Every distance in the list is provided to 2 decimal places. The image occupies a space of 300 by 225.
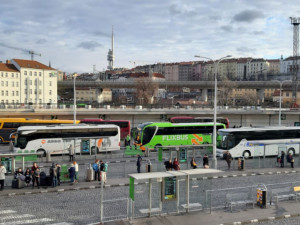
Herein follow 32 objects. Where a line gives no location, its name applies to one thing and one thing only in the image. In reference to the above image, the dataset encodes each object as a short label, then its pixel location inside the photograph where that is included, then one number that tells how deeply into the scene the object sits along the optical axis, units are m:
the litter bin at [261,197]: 15.44
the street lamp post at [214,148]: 25.62
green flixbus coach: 33.84
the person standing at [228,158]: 25.66
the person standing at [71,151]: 28.49
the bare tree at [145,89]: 101.07
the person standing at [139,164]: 23.22
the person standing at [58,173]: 19.68
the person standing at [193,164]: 23.67
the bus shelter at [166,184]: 13.46
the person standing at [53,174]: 19.40
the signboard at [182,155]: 25.56
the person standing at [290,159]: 26.52
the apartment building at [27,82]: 93.19
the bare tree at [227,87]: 102.44
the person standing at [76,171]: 20.24
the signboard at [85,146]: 30.25
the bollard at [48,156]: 27.99
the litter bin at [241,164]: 25.16
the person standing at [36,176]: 19.28
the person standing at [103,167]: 20.82
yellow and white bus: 36.75
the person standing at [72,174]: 20.07
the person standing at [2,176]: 18.42
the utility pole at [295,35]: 75.81
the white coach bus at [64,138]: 29.55
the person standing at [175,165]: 22.73
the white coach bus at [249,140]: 29.80
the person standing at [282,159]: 26.45
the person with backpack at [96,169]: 21.11
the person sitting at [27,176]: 19.50
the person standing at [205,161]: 24.75
